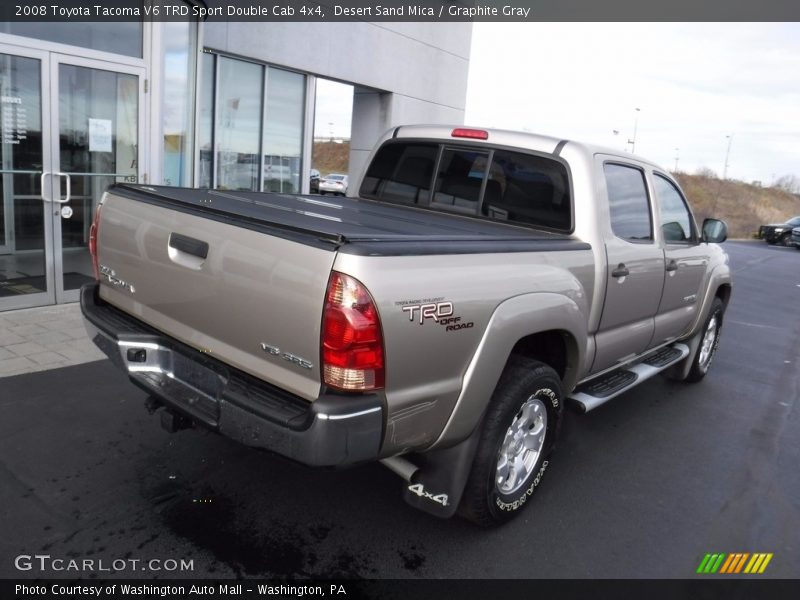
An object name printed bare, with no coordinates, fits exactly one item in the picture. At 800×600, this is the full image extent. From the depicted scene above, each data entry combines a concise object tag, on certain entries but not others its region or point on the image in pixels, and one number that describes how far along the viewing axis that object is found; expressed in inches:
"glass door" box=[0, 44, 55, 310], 251.3
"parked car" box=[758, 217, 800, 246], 1159.0
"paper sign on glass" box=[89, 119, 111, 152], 280.7
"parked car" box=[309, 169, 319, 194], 1081.6
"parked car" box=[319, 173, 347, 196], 1162.6
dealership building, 256.7
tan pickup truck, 93.2
